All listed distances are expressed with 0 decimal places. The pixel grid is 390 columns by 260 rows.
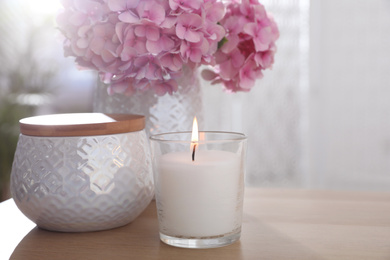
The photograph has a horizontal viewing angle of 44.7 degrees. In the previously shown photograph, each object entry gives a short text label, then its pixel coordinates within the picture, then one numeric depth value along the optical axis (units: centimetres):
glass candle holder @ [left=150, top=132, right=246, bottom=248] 49
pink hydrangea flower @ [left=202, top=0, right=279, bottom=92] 71
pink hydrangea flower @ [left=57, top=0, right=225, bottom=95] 60
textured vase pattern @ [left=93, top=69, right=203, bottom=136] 72
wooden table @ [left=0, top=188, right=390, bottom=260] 49
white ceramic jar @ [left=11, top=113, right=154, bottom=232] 54
